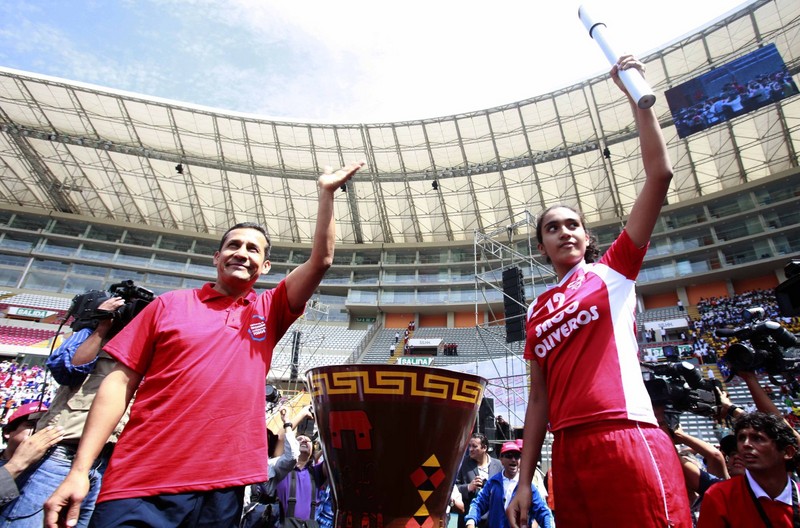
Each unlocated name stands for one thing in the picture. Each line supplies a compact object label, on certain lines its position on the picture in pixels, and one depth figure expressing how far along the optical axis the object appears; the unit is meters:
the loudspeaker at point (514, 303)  10.33
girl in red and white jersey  1.07
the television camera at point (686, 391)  2.39
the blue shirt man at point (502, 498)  2.82
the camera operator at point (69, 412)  1.95
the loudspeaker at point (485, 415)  9.97
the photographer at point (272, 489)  2.76
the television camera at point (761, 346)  2.74
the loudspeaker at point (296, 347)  17.91
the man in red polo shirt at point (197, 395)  1.12
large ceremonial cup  0.93
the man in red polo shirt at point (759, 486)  2.07
